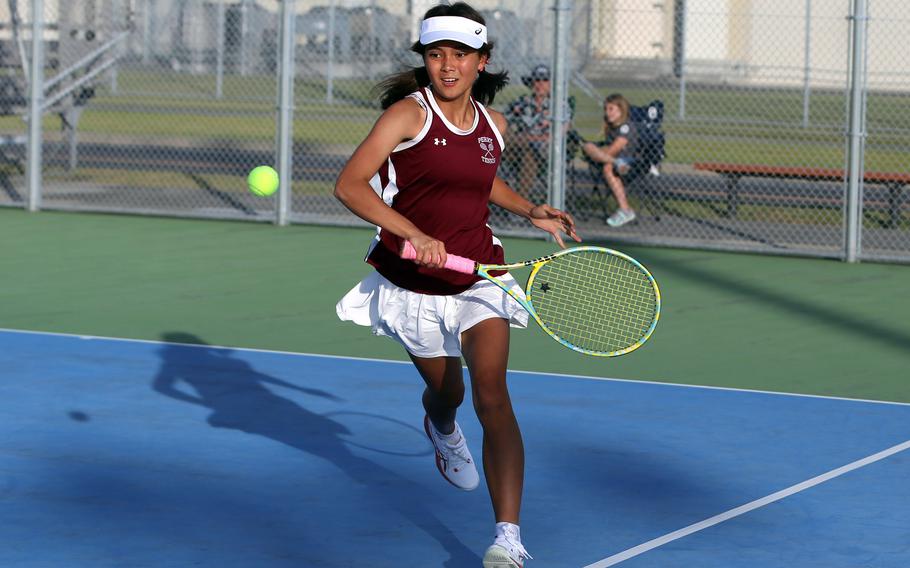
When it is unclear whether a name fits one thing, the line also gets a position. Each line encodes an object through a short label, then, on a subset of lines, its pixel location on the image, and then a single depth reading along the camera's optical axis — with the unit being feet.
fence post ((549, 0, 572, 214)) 49.70
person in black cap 53.36
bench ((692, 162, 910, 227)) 53.52
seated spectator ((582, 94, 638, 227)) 54.13
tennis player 18.81
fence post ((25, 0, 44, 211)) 54.95
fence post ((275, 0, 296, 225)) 52.65
